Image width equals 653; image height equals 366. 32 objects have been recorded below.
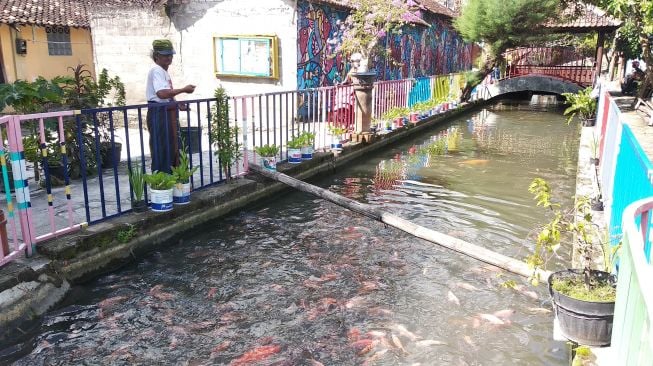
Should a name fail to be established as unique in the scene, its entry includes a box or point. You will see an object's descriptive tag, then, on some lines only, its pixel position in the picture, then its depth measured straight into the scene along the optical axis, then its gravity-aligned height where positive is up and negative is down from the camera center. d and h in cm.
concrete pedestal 1207 -43
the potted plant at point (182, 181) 683 -135
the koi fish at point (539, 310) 504 -225
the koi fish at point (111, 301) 504 -216
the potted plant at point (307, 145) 995 -127
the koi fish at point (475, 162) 1197 -196
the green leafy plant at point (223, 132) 777 -81
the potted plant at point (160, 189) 654 -139
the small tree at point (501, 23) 2059 +223
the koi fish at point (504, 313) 494 -224
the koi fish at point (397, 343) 438 -225
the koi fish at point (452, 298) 523 -222
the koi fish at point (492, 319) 484 -224
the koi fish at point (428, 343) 446 -226
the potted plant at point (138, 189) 644 -137
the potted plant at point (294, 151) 977 -135
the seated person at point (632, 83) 2005 -22
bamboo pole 501 -171
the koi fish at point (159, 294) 521 -217
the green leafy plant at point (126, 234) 601 -179
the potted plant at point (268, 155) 887 -129
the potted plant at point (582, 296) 354 -151
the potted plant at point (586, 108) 1530 -89
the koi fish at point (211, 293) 527 -218
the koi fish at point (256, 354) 415 -224
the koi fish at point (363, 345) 436 -226
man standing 701 -42
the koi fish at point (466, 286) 552 -221
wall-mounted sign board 1412 +64
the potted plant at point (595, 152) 959 -145
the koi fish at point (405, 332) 457 -225
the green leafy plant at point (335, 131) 1129 -113
